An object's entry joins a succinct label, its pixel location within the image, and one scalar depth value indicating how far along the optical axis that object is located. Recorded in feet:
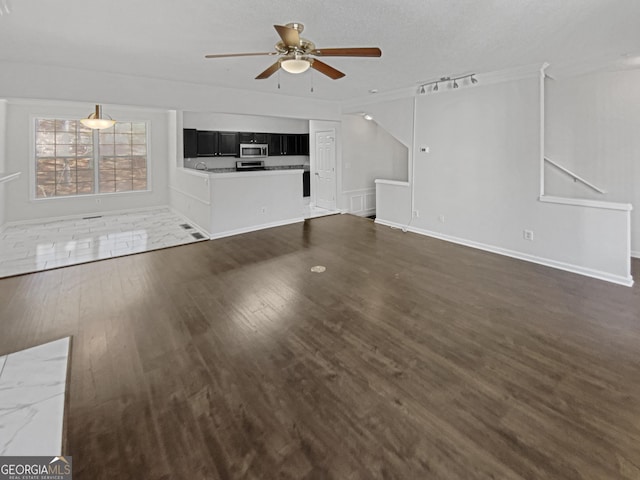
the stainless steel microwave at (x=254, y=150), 30.09
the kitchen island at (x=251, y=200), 19.77
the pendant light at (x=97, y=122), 20.66
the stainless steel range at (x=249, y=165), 30.48
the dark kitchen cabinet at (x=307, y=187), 33.37
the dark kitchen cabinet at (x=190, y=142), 26.81
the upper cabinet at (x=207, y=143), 27.63
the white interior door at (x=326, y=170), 26.93
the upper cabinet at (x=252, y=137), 29.78
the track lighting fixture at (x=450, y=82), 16.79
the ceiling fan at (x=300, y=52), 9.22
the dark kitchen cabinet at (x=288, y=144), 31.89
